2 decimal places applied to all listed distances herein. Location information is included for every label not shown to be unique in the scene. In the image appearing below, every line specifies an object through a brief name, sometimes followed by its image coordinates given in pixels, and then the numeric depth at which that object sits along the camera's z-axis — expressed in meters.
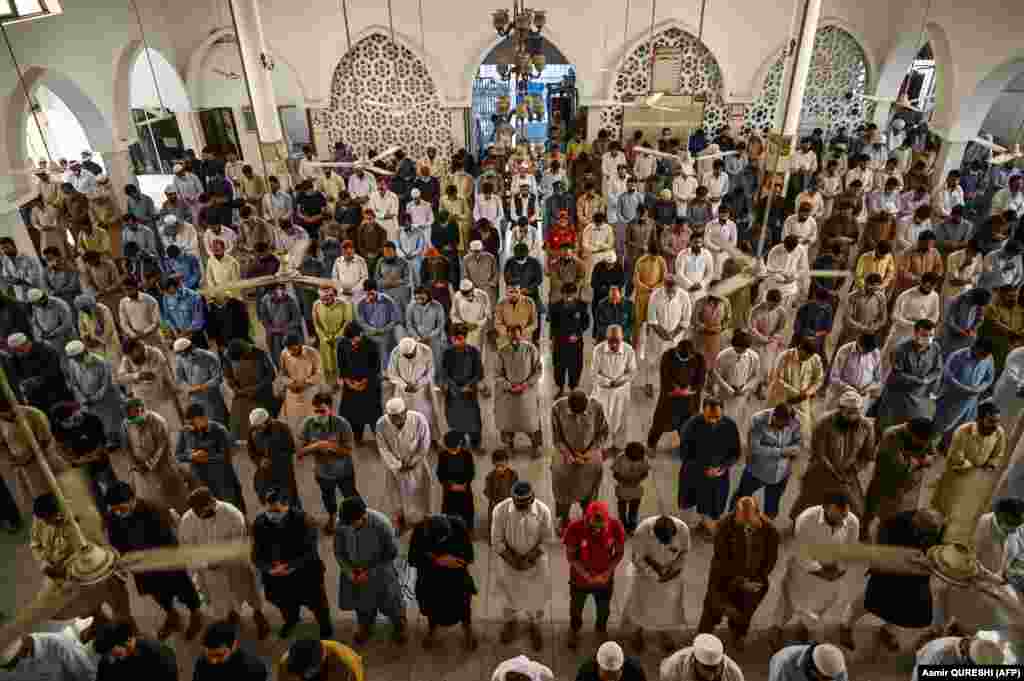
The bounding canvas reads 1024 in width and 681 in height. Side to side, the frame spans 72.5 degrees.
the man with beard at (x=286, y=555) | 4.52
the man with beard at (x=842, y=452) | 5.15
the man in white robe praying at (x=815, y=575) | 4.46
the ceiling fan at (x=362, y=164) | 7.49
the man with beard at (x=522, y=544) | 4.58
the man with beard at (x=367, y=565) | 4.48
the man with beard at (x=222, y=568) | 4.64
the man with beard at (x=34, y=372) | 6.49
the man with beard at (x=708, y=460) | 5.28
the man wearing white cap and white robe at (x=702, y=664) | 3.58
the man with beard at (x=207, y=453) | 5.38
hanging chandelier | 6.50
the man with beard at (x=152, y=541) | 4.59
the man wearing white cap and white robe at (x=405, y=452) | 5.47
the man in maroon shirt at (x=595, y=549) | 4.45
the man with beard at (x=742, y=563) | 4.34
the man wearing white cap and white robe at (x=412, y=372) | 6.46
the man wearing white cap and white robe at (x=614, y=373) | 6.39
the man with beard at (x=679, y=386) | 6.27
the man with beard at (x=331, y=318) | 7.25
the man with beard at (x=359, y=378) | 6.46
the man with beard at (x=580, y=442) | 5.48
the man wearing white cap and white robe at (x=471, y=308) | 7.58
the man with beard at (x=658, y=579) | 4.44
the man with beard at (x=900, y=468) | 5.00
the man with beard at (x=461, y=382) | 6.36
